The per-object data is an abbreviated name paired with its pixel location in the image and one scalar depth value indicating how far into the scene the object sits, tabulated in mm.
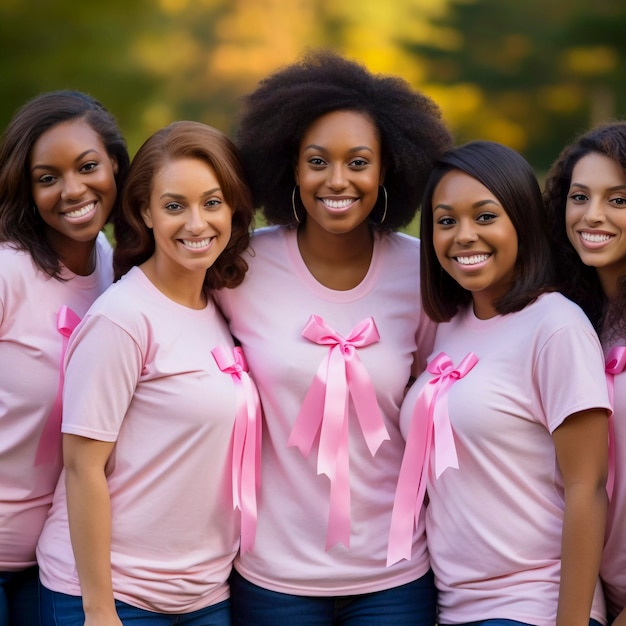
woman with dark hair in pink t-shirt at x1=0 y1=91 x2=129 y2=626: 5934
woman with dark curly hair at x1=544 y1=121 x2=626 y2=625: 5570
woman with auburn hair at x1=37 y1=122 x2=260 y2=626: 5484
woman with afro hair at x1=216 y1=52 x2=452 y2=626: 5984
